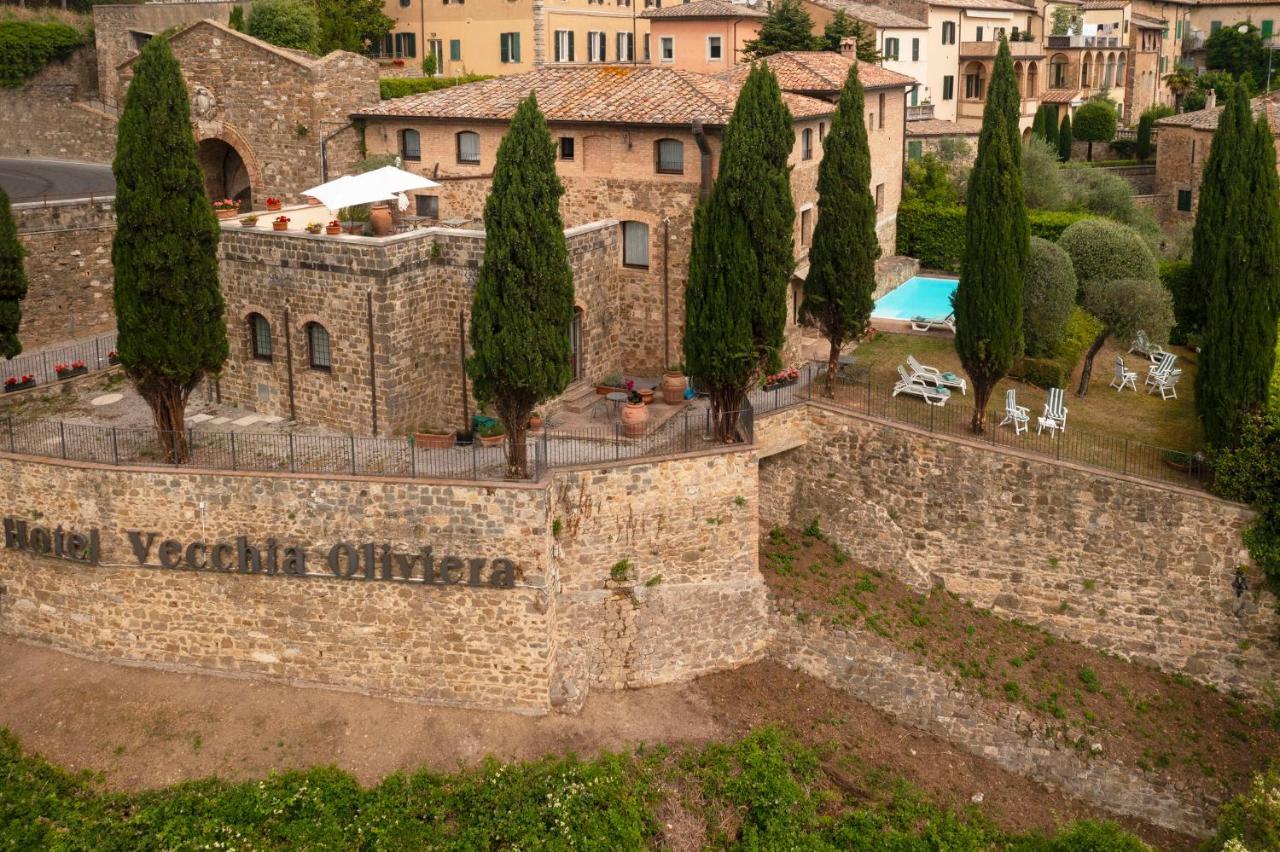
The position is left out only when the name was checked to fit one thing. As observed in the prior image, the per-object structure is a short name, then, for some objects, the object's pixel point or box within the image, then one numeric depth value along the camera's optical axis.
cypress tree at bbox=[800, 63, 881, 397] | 31.52
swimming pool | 39.38
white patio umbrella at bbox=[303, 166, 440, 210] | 30.72
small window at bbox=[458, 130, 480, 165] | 35.56
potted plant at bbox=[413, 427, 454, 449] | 29.33
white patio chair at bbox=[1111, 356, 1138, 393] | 35.25
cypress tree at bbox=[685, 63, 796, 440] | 28.11
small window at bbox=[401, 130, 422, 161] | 36.59
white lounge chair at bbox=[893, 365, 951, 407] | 32.31
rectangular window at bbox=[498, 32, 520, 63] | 53.69
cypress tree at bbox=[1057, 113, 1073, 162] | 66.25
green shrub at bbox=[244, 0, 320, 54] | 47.84
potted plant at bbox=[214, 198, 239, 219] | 33.28
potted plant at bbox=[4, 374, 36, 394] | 32.75
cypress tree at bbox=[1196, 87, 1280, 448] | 28.12
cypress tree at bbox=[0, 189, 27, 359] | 31.27
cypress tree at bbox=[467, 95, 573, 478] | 25.77
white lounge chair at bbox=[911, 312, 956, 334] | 38.12
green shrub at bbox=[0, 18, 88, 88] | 51.81
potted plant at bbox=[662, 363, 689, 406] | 31.97
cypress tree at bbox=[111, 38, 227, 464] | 26.25
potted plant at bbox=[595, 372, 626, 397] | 32.56
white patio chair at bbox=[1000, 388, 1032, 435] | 31.00
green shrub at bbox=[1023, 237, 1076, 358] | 34.88
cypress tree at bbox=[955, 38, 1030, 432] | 30.11
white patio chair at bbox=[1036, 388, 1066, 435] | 31.00
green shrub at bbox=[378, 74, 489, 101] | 46.62
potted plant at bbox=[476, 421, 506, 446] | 29.33
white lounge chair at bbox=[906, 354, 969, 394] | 32.81
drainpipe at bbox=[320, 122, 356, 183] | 38.97
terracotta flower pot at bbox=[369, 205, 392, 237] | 31.78
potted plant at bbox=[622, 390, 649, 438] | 29.02
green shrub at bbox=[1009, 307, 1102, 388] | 34.41
